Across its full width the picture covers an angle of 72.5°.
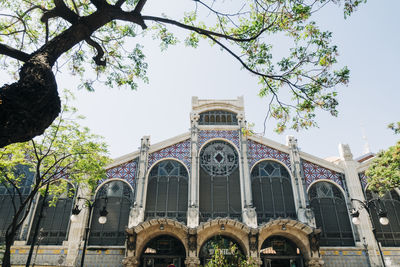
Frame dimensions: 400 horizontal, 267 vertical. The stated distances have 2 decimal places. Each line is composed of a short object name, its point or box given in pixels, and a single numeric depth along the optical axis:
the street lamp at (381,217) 13.57
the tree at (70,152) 14.66
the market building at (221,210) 17.95
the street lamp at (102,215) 13.31
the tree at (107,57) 3.73
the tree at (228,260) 8.40
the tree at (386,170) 17.53
